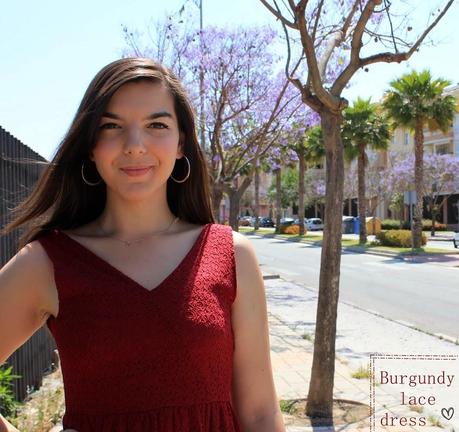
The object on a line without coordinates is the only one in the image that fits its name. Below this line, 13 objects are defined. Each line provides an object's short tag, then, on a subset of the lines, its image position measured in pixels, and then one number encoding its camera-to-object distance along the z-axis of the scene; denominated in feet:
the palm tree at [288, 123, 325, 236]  122.83
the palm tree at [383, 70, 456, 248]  89.71
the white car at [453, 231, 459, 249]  97.71
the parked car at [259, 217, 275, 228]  245.24
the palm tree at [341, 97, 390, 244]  103.35
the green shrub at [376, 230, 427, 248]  97.60
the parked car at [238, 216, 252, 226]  257.75
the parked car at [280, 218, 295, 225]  174.09
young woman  4.68
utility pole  46.44
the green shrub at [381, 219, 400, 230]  157.95
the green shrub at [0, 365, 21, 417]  14.03
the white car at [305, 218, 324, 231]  200.34
